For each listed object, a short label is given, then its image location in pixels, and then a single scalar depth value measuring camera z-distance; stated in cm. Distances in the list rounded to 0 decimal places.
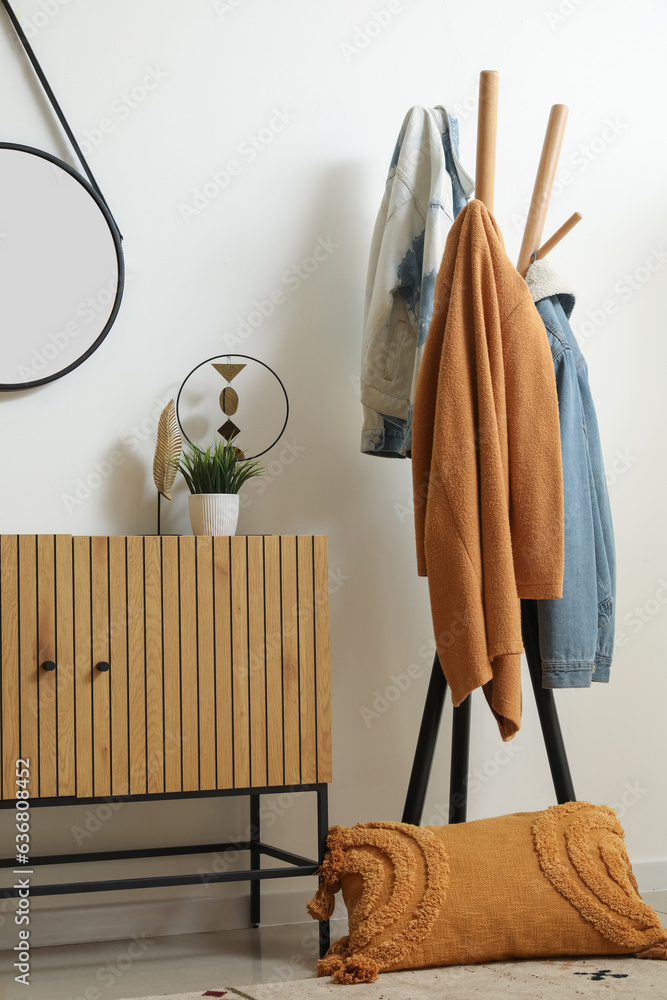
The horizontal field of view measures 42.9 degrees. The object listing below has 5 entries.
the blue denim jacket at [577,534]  160
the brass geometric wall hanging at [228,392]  188
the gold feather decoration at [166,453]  177
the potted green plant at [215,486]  171
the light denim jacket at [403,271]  184
